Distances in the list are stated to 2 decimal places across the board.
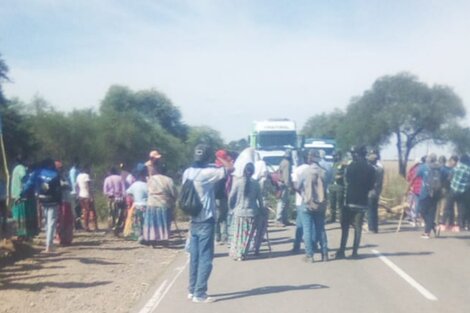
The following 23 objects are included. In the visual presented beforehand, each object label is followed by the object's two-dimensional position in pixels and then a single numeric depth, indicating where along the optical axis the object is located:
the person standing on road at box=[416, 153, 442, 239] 18.61
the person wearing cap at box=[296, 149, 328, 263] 14.33
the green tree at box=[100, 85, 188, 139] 72.00
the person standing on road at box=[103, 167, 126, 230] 19.47
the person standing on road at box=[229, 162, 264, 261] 14.52
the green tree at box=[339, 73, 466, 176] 55.66
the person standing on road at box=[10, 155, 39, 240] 16.25
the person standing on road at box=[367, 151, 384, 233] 19.23
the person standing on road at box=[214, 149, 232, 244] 12.25
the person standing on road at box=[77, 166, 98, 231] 20.27
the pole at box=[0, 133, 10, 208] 15.53
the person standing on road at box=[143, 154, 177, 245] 16.52
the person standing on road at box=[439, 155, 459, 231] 20.25
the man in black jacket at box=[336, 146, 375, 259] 14.84
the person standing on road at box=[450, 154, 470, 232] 19.83
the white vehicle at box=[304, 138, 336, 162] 45.46
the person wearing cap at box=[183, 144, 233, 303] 10.67
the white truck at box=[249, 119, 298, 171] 38.91
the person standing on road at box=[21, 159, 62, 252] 15.38
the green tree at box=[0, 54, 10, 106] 30.24
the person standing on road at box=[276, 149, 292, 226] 20.97
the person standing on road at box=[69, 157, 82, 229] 20.46
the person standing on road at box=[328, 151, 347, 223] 21.72
